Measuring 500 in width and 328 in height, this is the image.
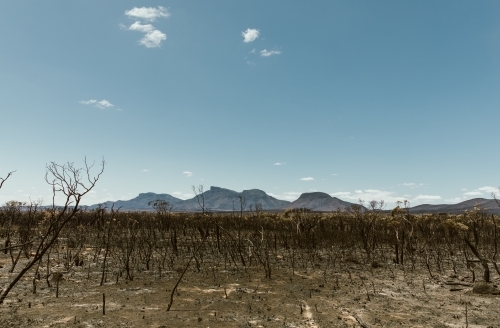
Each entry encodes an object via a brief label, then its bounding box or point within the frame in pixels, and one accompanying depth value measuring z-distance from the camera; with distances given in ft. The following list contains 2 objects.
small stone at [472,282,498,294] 22.42
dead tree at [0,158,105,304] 11.44
